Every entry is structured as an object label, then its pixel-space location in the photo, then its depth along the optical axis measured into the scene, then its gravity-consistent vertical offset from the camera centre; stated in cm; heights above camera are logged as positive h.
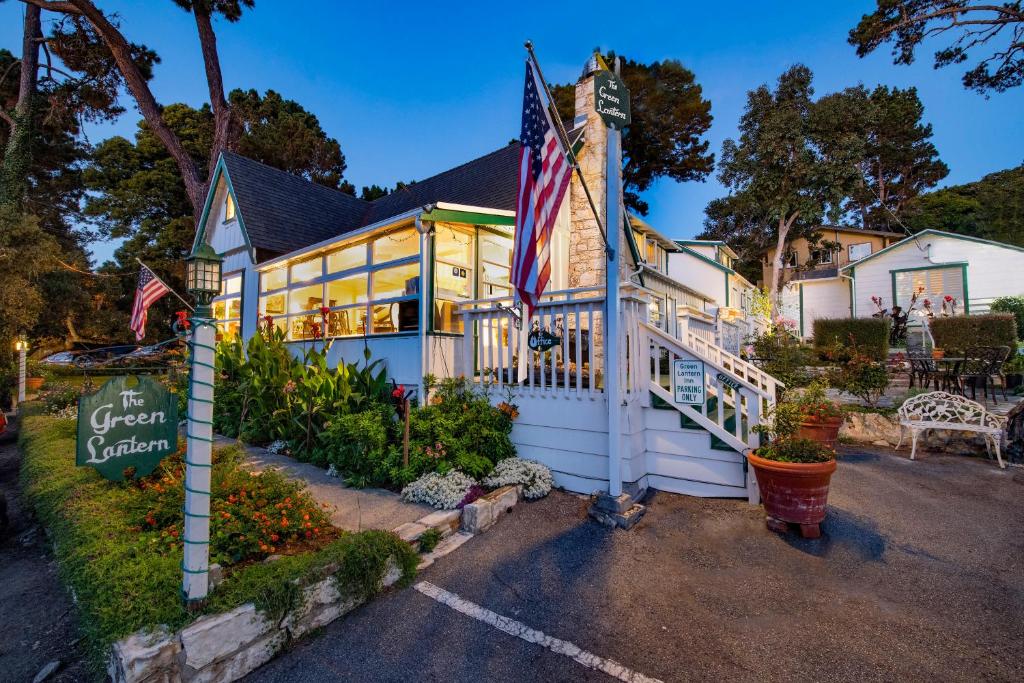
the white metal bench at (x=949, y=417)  550 -84
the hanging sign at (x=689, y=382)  451 -28
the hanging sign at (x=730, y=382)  443 -28
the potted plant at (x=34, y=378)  1415 -72
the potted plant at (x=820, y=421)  582 -89
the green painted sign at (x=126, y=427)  313 -53
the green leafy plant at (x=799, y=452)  371 -86
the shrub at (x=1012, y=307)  1372 +161
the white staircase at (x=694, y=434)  440 -84
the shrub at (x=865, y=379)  770 -42
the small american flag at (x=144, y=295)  668 +99
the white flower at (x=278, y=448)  668 -144
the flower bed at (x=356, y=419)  498 -86
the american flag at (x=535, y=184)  405 +165
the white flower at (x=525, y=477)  471 -136
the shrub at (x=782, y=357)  890 -3
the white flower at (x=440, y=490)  431 -140
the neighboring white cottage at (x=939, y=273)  1561 +327
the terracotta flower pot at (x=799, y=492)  363 -118
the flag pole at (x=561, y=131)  385 +215
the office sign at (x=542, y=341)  474 +17
